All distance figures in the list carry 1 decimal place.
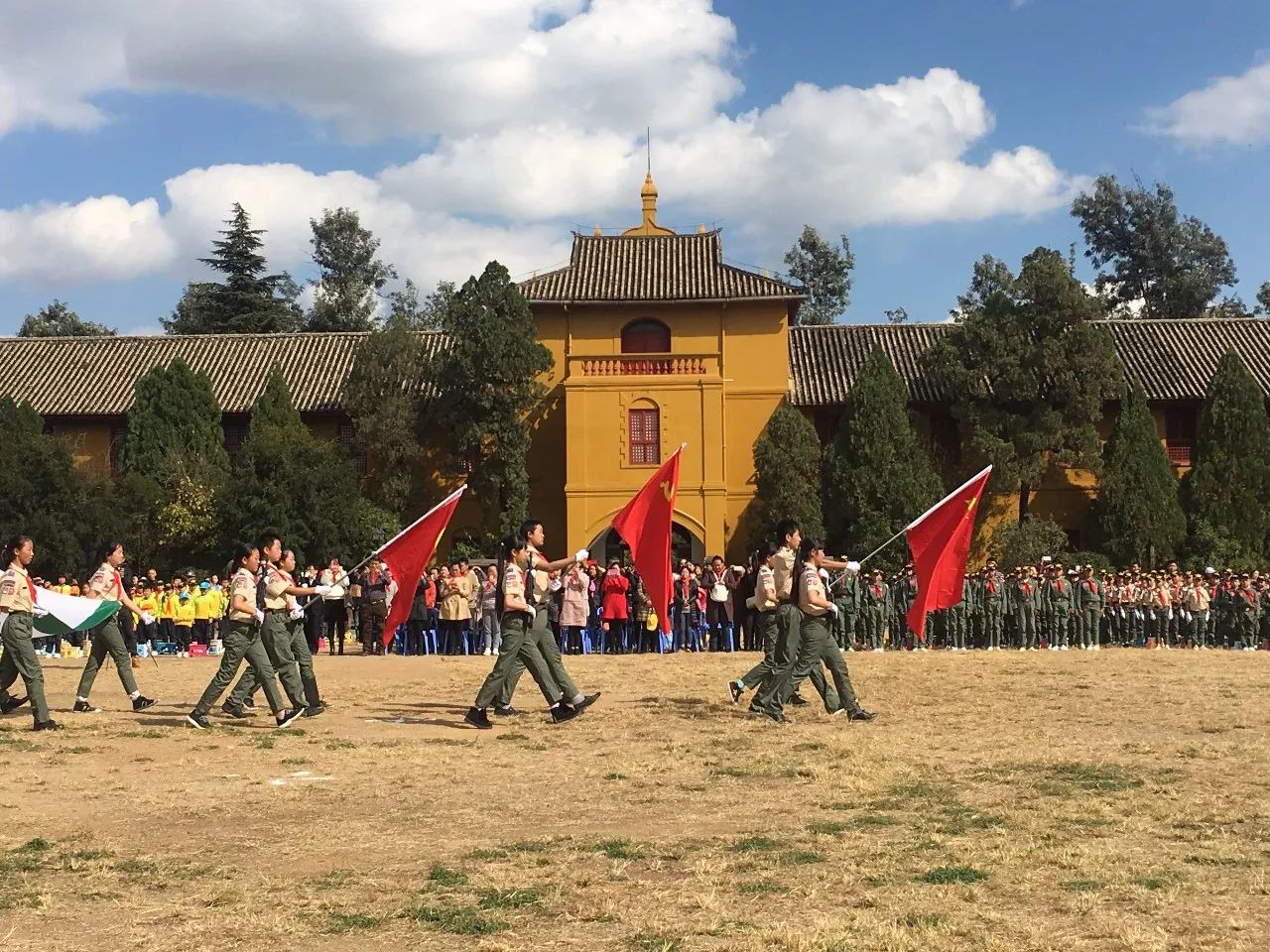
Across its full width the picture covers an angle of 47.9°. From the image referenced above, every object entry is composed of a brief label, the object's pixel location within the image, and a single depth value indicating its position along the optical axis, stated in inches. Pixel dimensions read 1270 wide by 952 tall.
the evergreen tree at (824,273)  2308.1
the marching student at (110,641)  582.6
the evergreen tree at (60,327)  2358.5
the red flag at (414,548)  607.8
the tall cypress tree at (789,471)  1451.8
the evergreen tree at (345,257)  2440.9
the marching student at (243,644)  532.4
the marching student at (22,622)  532.4
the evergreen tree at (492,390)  1462.8
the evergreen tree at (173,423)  1503.4
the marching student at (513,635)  521.0
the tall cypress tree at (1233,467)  1425.9
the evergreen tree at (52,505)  1355.8
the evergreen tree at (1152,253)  2340.1
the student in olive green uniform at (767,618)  551.5
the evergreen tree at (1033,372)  1428.4
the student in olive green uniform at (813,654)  533.0
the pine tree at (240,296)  2182.6
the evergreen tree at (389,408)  1504.7
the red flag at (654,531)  613.6
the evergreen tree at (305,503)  1353.3
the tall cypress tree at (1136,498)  1429.6
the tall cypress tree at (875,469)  1411.2
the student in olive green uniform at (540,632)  522.6
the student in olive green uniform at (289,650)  545.6
